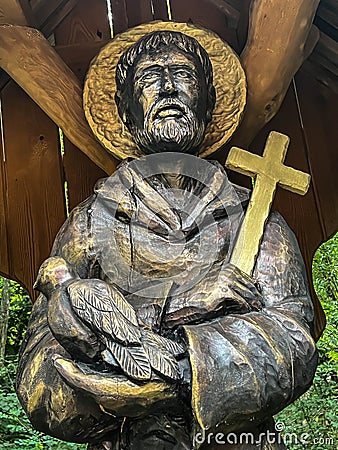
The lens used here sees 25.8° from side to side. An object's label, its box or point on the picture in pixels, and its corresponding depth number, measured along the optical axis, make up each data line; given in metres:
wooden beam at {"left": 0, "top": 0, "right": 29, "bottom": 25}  2.43
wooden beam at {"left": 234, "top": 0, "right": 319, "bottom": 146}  2.35
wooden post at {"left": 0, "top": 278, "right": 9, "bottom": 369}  5.75
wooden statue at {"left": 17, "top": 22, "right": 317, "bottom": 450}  1.60
